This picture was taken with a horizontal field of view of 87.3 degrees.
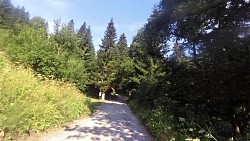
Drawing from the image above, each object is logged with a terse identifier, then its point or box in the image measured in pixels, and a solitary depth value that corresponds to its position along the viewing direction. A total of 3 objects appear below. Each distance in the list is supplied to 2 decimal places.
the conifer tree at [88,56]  27.86
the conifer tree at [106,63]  27.69
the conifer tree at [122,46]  38.27
